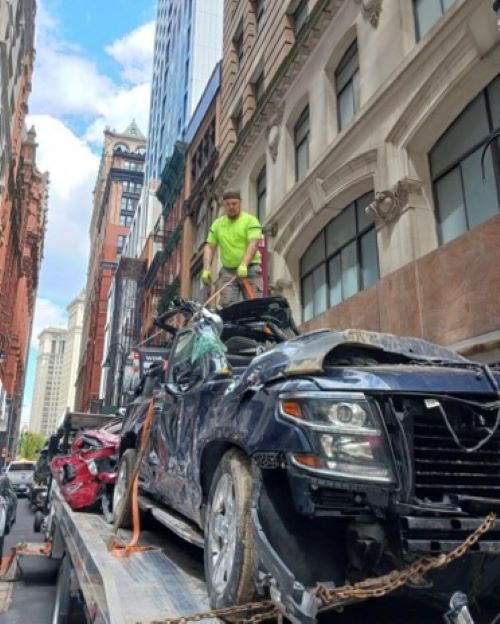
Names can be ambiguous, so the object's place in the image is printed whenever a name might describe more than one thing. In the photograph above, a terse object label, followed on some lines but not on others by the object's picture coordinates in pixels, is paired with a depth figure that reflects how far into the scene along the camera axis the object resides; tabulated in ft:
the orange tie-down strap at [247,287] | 24.43
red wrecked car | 22.54
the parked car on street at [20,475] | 99.66
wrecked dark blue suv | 7.63
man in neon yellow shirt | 25.26
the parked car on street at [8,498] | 47.32
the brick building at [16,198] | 114.67
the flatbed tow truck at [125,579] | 9.03
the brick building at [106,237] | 256.73
